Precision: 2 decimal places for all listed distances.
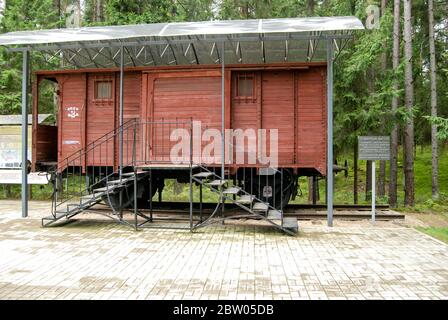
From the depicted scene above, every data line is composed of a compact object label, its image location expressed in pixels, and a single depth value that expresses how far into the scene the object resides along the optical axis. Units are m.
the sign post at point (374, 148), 10.07
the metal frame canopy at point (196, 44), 8.85
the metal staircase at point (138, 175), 8.84
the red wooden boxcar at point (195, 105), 10.13
